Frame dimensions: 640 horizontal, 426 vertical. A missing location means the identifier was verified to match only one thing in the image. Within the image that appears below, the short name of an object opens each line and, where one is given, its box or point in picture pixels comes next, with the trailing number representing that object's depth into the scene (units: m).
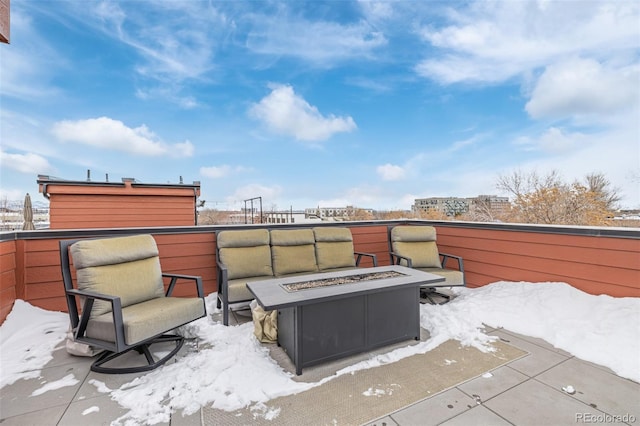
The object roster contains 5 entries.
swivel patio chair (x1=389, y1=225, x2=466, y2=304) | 3.72
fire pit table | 2.04
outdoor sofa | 2.97
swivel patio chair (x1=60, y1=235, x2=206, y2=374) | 1.99
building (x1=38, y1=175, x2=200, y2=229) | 5.91
